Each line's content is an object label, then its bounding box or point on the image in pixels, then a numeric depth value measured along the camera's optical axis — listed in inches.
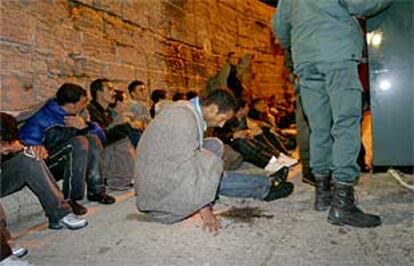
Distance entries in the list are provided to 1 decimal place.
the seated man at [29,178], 77.6
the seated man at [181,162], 73.4
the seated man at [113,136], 117.0
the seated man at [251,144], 143.3
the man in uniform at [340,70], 70.9
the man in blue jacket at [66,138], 91.7
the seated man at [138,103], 145.3
